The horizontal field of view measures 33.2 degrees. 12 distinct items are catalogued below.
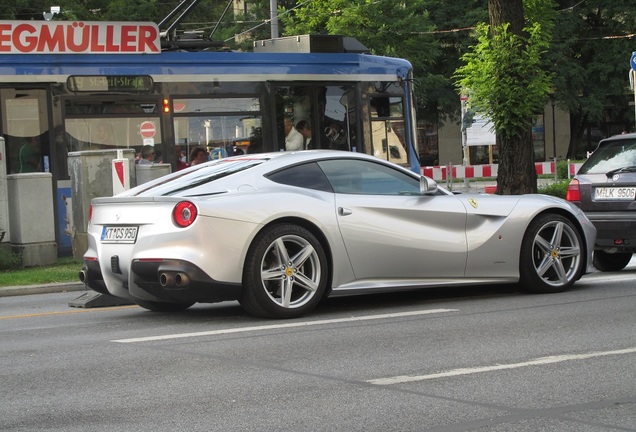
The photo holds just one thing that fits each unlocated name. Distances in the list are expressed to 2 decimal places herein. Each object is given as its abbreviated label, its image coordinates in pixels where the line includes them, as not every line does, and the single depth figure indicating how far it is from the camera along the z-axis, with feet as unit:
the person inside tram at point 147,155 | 54.90
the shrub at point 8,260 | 49.88
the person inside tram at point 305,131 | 59.06
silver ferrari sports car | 26.37
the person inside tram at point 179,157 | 55.83
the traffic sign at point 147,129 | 55.16
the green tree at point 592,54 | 155.12
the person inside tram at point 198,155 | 55.88
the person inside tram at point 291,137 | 58.34
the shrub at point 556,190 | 79.28
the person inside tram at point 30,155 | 53.42
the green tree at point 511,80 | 62.03
